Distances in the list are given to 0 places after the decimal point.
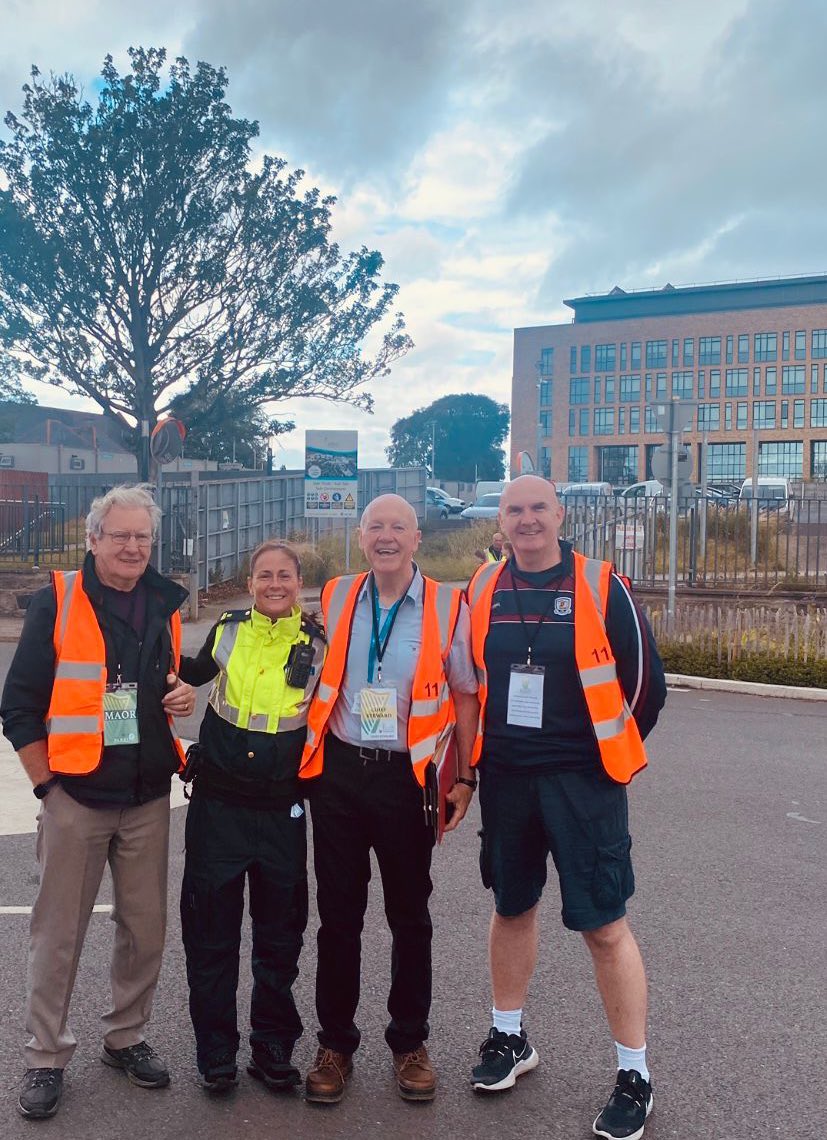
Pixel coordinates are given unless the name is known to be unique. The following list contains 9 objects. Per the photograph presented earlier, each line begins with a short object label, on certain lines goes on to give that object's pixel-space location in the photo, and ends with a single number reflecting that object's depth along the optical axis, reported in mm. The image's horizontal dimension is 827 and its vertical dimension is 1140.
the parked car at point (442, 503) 48528
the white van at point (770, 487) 38328
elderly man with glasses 3600
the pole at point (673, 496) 14711
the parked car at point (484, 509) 42003
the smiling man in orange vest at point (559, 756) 3549
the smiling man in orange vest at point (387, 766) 3676
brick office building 88000
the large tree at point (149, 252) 34188
